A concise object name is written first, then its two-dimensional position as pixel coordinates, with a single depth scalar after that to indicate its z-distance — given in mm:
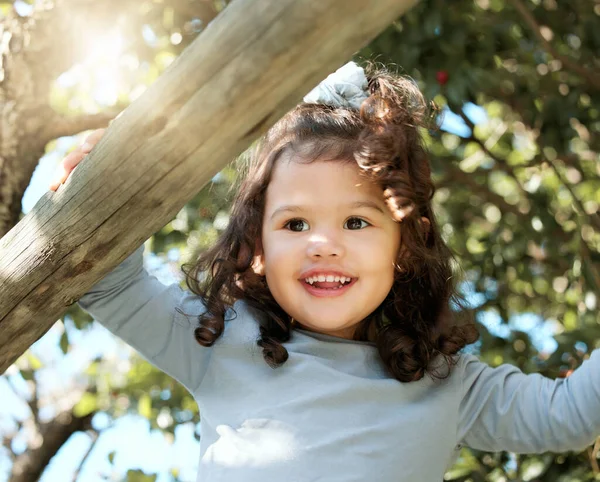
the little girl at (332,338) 1813
